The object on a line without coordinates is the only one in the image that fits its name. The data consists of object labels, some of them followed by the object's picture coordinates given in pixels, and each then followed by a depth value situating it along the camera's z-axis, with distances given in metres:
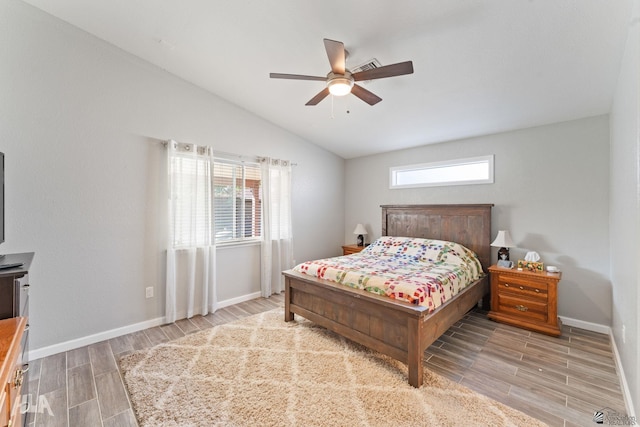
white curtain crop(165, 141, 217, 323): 3.37
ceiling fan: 2.03
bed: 2.26
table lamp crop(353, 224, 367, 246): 5.24
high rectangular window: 4.00
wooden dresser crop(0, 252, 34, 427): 1.54
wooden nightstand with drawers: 3.01
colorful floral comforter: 2.50
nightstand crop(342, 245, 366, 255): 5.10
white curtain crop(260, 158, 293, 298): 4.35
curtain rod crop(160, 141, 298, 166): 3.86
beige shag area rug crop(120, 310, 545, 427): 1.84
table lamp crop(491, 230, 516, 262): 3.54
